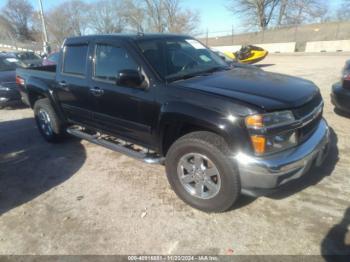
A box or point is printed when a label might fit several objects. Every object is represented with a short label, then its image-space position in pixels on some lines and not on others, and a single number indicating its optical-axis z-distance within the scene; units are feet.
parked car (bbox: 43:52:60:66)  38.40
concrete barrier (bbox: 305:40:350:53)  86.28
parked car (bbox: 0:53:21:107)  27.81
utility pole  79.82
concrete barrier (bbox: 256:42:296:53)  95.09
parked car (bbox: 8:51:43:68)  46.76
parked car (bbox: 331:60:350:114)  17.76
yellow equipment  52.26
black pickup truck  9.38
